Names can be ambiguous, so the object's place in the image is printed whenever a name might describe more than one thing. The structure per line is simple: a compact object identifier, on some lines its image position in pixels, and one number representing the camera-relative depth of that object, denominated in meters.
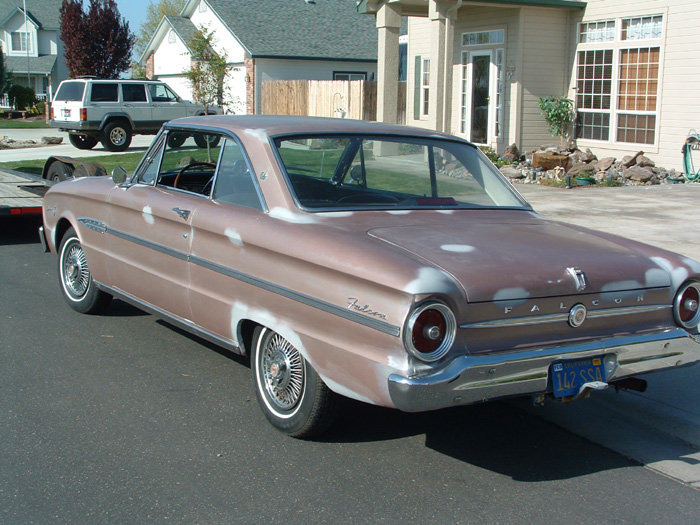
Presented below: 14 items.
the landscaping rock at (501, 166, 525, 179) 15.82
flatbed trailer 9.34
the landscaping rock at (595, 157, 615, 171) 16.06
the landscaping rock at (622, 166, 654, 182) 14.92
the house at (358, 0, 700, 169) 15.29
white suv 22.91
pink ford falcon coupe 3.60
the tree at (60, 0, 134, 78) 43.28
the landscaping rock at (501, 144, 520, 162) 17.47
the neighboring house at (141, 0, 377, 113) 31.97
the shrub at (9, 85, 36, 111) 47.06
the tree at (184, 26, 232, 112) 32.09
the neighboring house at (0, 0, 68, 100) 55.00
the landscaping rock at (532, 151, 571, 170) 16.36
